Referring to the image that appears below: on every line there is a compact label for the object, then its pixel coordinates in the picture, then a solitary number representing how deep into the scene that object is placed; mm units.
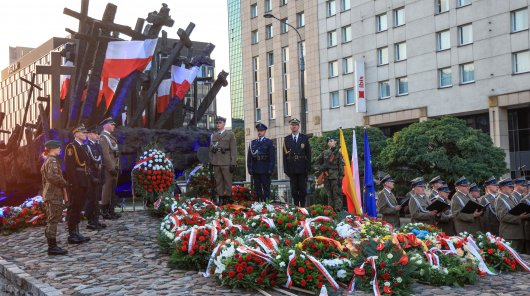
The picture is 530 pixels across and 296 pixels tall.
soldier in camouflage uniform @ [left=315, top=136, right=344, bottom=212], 14781
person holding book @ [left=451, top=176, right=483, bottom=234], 11188
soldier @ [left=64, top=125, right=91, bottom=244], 10555
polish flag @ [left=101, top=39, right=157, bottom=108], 16266
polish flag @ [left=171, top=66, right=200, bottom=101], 18114
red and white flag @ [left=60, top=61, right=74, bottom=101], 18312
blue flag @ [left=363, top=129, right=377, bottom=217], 13164
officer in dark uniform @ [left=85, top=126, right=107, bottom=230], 11294
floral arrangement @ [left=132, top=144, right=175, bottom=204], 13547
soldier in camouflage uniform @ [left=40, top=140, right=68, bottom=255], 10039
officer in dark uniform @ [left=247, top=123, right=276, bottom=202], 13664
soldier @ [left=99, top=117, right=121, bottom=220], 12633
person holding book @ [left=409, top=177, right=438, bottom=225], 11414
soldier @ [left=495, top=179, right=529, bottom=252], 11055
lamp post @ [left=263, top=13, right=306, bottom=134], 28977
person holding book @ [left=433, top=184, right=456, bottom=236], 11586
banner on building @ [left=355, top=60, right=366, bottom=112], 45209
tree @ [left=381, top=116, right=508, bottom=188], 27406
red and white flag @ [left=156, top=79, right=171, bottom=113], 19031
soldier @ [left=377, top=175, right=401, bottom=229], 11906
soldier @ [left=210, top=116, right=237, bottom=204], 13750
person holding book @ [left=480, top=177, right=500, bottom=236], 11938
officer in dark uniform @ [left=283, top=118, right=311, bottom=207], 13570
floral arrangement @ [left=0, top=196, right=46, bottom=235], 13301
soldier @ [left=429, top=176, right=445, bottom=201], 12008
